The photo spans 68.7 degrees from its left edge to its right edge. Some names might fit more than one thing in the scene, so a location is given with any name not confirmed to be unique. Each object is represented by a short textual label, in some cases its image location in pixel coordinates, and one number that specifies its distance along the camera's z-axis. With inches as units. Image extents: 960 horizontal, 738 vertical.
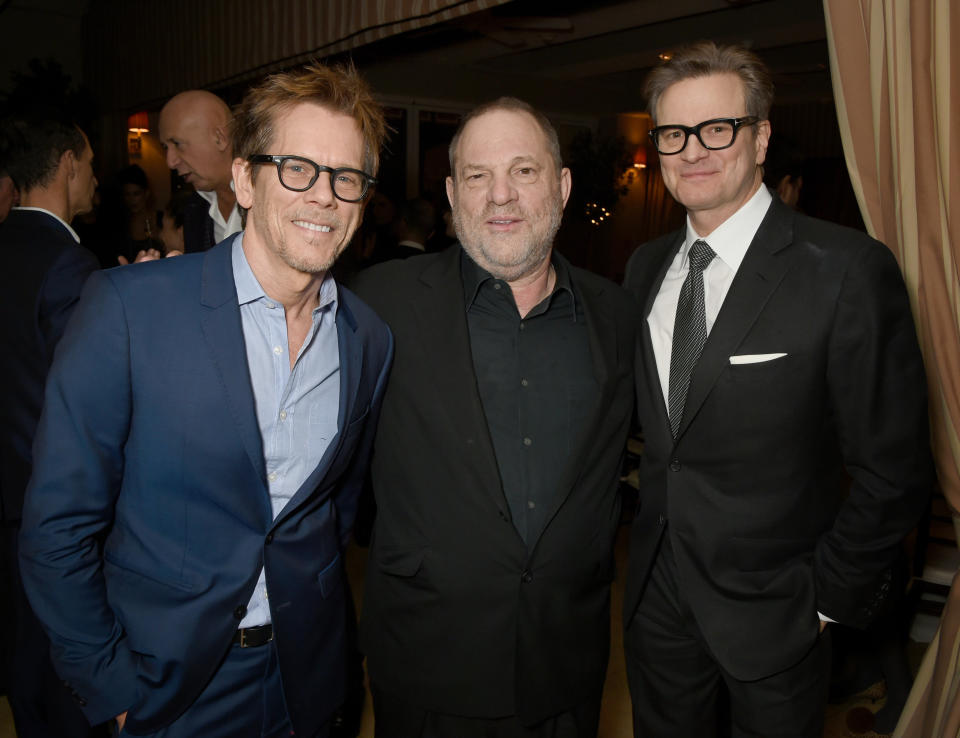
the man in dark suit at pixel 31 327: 87.4
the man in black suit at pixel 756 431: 62.2
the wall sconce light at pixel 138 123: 332.8
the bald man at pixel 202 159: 109.5
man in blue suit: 52.1
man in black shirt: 66.4
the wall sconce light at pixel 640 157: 419.5
